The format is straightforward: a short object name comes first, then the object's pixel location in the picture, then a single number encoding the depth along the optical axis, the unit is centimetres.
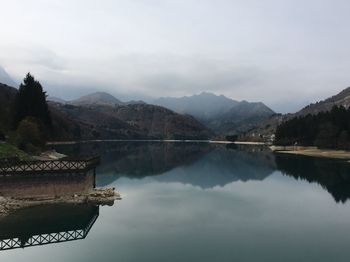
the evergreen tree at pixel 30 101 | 11250
